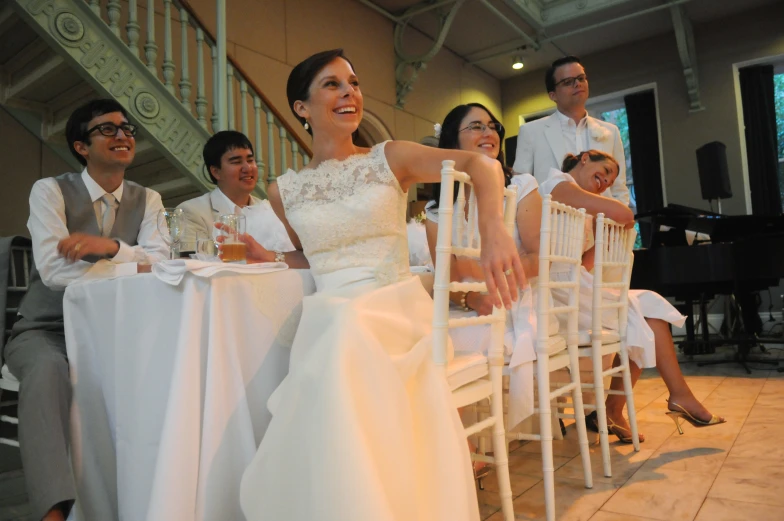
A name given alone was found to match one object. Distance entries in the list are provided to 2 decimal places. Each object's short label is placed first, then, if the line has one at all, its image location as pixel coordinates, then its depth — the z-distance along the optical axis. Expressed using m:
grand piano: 4.08
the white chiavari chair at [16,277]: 2.11
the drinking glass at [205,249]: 1.70
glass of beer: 1.57
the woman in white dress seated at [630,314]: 2.39
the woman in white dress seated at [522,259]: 1.84
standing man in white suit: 3.09
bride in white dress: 1.13
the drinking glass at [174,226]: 1.71
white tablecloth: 1.30
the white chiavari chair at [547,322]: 1.77
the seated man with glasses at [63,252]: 1.50
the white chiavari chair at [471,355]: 1.35
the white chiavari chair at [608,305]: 2.17
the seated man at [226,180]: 2.77
